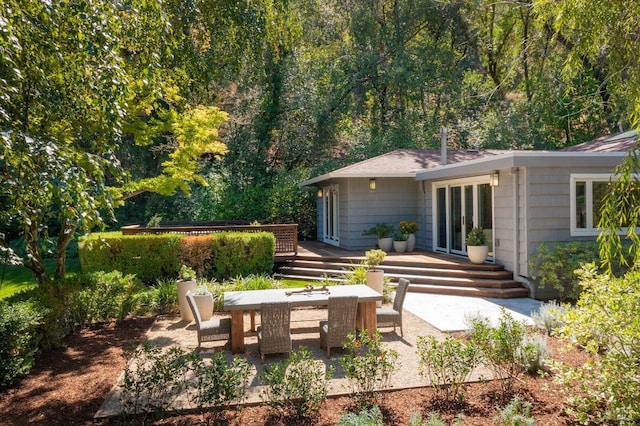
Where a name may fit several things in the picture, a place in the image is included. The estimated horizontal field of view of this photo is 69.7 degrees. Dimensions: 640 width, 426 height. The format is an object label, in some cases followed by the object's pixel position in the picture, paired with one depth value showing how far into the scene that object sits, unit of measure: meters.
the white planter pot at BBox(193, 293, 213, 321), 7.72
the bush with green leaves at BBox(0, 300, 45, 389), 5.14
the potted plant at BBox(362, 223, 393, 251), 14.65
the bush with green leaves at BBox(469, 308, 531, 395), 4.72
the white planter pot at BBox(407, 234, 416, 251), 14.44
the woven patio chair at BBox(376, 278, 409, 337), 6.81
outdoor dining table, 6.25
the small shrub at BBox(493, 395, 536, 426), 3.61
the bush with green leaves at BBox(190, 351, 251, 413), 4.04
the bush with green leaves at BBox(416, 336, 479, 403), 4.50
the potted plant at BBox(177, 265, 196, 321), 8.20
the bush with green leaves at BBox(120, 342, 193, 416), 4.25
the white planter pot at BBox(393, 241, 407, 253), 14.30
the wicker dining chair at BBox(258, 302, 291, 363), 5.80
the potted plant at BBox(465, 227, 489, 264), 11.25
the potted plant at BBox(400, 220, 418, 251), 14.48
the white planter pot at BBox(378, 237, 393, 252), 14.62
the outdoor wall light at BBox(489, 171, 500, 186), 10.62
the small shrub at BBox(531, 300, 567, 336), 6.42
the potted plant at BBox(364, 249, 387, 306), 8.83
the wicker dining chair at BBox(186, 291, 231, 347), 6.32
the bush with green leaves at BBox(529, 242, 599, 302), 8.66
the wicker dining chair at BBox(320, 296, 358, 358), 6.00
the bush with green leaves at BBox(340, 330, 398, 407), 4.40
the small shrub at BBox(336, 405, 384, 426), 3.45
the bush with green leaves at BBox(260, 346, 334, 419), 4.22
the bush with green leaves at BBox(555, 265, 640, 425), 3.69
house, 9.55
